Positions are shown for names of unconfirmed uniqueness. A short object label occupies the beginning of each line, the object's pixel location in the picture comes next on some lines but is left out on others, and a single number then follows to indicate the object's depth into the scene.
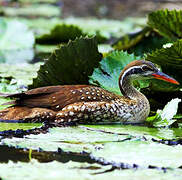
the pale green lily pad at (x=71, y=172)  7.84
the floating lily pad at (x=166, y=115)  12.12
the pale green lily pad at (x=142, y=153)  8.88
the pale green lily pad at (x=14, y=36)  24.28
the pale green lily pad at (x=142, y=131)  11.05
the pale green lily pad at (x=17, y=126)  11.45
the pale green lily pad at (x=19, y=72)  16.00
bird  12.31
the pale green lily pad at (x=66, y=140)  9.82
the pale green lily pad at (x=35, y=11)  41.64
